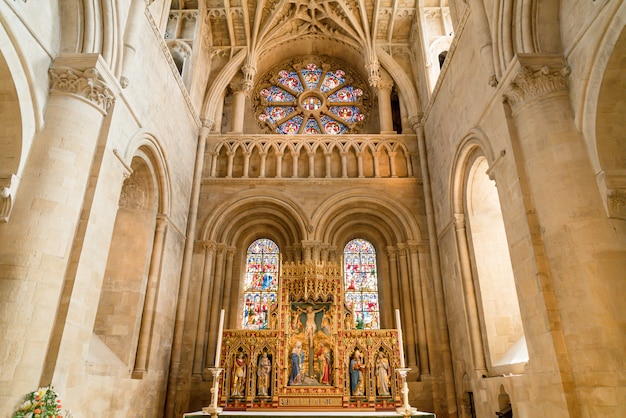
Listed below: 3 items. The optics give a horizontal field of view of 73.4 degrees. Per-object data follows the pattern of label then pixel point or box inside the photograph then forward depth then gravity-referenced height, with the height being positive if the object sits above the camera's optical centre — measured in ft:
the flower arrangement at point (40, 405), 15.85 -1.04
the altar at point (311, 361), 26.89 +0.96
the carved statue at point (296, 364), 27.58 +0.77
